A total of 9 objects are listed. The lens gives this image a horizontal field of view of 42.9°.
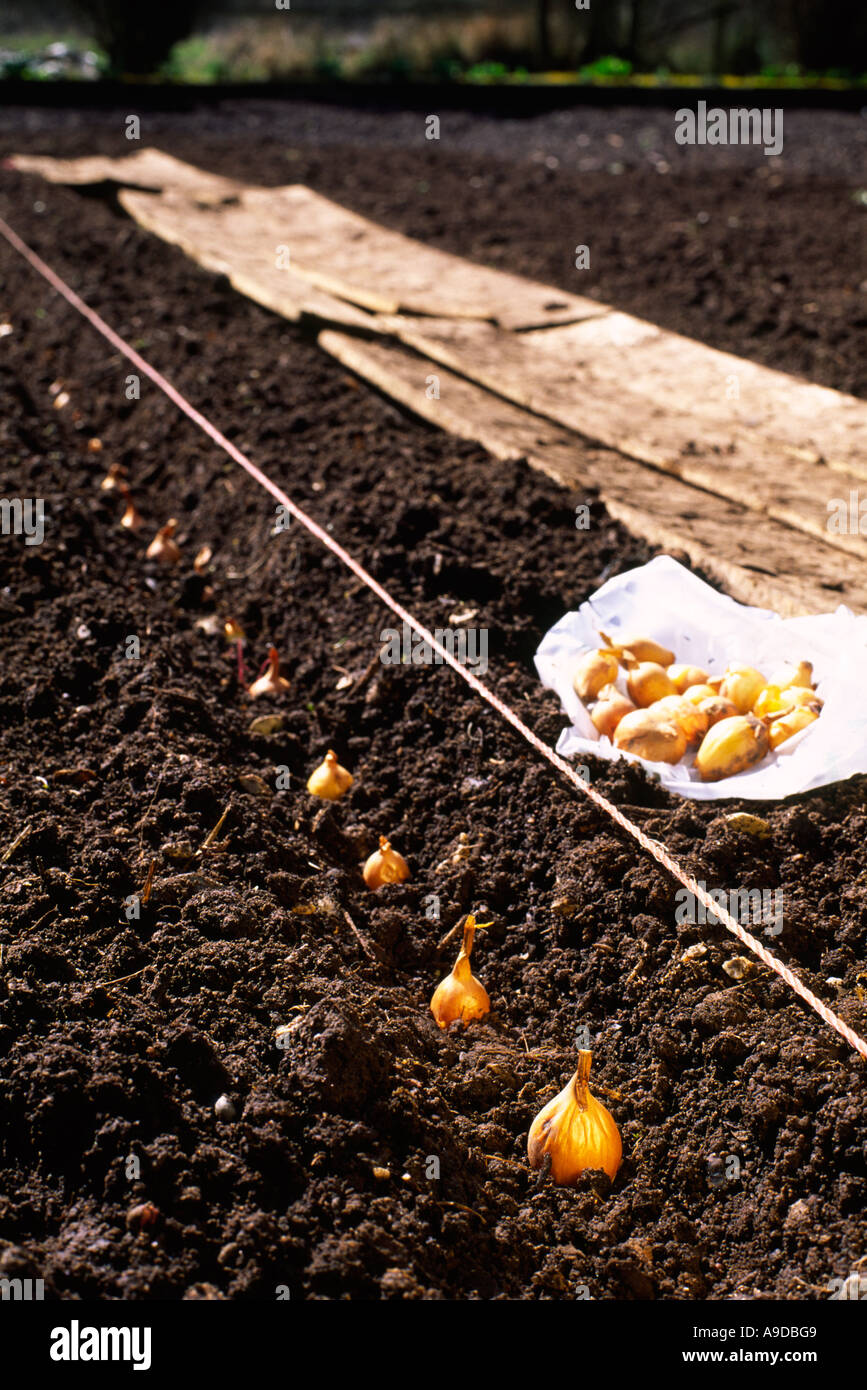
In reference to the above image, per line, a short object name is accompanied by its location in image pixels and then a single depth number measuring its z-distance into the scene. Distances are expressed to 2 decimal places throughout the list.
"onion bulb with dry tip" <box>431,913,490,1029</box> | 2.50
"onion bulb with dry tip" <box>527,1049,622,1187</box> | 2.12
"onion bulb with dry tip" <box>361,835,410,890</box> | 2.96
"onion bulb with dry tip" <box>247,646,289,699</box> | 3.73
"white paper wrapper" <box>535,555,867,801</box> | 2.88
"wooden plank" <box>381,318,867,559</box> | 4.52
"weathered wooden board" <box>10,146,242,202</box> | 9.82
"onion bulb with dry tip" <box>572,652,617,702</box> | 3.29
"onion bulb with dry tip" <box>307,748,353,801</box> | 3.25
